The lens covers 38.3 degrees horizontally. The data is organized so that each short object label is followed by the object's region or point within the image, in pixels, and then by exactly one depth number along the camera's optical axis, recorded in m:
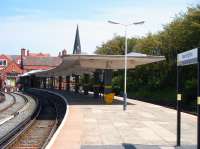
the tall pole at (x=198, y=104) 6.87
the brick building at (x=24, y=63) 74.70
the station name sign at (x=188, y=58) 7.17
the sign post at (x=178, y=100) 8.55
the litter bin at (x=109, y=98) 22.19
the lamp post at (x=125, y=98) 18.22
